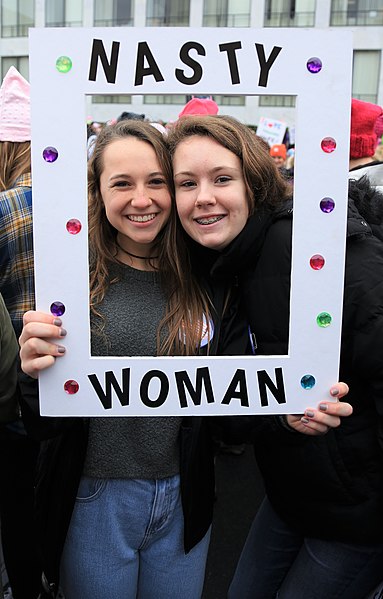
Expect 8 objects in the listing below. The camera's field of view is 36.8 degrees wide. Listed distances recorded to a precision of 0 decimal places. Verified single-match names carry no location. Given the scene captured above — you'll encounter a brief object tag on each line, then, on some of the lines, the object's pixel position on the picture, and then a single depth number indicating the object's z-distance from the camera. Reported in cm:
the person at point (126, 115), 163
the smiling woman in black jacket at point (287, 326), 110
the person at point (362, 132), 228
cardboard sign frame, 98
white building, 1532
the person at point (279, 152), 597
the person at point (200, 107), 171
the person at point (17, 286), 170
